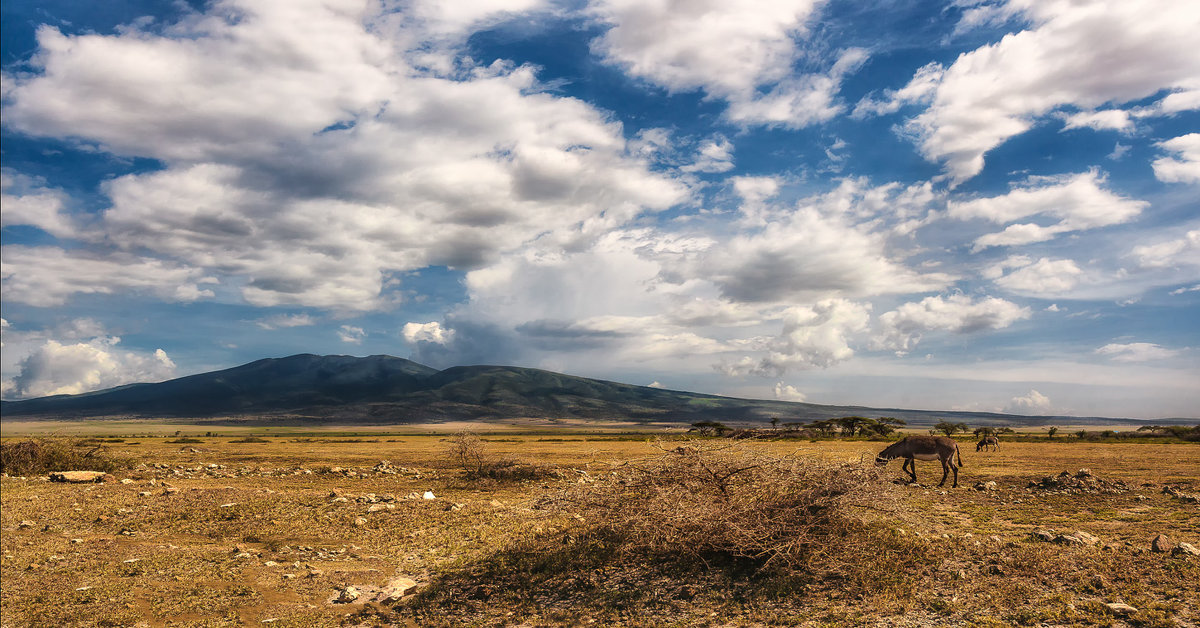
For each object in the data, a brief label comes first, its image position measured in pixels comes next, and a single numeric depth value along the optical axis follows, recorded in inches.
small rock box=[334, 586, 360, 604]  385.1
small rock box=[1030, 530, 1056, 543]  431.2
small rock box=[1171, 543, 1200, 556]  378.6
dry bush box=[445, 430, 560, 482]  976.3
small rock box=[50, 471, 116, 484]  895.7
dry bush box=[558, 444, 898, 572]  363.3
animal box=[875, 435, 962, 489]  765.9
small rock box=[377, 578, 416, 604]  379.2
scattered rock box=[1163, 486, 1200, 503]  629.7
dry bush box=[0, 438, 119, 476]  1040.8
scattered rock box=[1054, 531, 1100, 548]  411.8
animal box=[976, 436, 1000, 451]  1627.7
